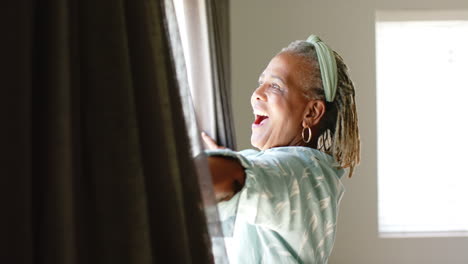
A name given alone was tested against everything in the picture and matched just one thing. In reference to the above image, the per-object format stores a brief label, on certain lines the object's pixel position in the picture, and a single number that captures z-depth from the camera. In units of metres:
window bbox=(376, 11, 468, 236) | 3.42
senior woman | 0.89
